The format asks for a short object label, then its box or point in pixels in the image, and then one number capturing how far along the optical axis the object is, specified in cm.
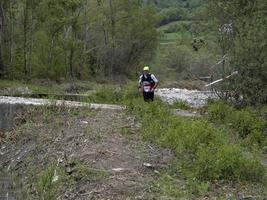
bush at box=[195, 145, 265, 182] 1165
